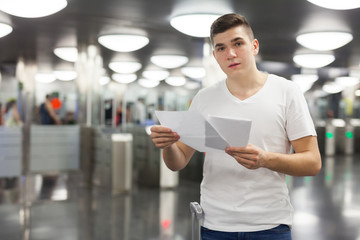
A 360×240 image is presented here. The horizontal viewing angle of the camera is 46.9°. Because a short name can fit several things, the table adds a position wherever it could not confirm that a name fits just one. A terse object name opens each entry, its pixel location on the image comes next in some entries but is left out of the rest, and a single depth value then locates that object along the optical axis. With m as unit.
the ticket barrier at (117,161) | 8.48
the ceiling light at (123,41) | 8.59
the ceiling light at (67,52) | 10.45
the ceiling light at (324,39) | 8.32
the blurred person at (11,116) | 12.45
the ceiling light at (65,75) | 15.13
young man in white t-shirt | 1.66
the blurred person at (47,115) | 12.93
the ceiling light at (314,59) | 10.88
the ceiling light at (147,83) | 17.44
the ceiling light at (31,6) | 5.59
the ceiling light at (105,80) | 15.79
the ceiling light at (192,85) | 18.50
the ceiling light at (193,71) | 14.76
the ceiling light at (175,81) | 17.81
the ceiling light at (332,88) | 20.42
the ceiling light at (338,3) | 5.32
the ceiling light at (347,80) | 17.48
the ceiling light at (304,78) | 17.33
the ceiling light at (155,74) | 15.71
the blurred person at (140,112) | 14.96
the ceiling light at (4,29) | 7.66
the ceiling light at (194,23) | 6.74
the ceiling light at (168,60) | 11.45
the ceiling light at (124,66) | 12.24
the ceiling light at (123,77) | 15.77
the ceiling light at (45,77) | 15.06
